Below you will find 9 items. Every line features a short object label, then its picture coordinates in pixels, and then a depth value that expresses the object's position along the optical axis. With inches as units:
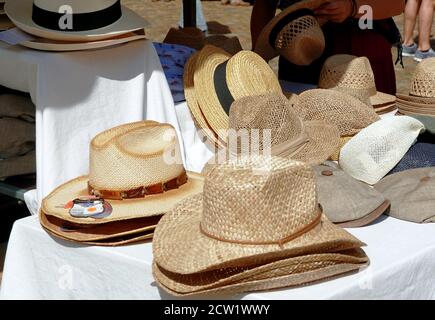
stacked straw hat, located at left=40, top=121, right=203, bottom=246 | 91.2
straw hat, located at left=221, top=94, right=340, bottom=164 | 107.5
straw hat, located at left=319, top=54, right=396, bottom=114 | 135.8
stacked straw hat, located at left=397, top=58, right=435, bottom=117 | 128.2
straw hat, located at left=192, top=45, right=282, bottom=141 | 123.3
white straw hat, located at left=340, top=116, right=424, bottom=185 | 103.9
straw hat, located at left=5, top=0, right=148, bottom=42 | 114.7
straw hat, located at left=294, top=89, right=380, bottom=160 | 118.0
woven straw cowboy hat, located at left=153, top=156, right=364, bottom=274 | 76.2
